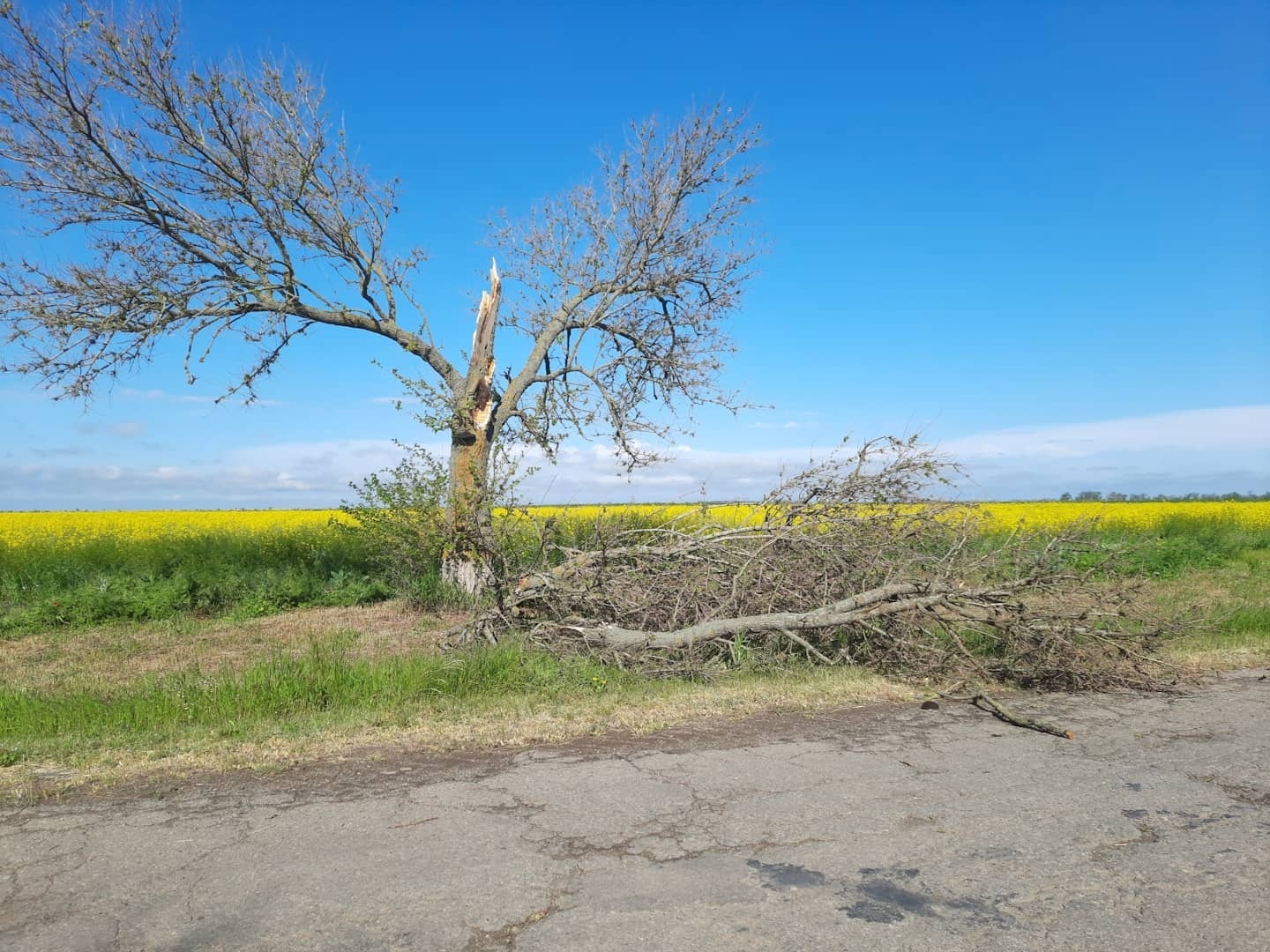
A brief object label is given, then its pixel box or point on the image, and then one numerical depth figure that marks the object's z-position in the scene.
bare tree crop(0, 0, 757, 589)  11.42
